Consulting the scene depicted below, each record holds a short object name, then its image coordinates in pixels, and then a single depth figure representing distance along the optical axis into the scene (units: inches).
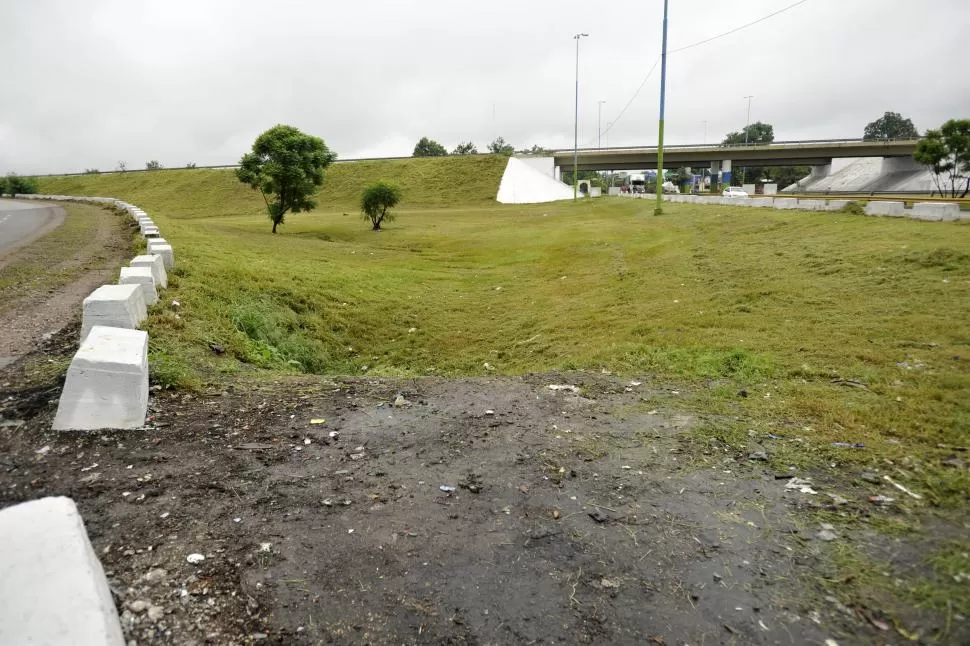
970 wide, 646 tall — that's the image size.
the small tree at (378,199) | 1245.1
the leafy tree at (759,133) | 4557.8
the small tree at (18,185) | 1892.2
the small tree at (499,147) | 3396.2
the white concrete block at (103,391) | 164.1
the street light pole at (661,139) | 1050.1
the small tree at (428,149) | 3902.6
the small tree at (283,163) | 1086.4
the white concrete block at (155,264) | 314.3
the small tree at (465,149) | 3774.1
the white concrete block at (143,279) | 269.6
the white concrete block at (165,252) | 370.6
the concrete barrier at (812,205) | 774.5
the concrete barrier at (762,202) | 927.0
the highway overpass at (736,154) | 2405.3
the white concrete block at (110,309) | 218.1
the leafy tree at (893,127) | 4025.6
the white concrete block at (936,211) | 549.0
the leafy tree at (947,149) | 1561.3
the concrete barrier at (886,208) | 607.5
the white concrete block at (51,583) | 85.1
